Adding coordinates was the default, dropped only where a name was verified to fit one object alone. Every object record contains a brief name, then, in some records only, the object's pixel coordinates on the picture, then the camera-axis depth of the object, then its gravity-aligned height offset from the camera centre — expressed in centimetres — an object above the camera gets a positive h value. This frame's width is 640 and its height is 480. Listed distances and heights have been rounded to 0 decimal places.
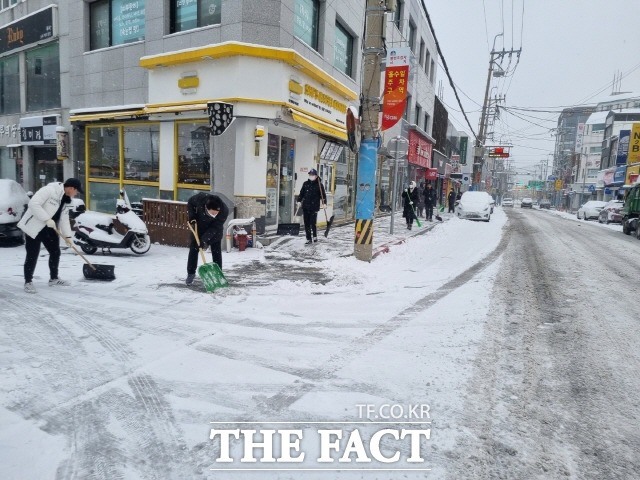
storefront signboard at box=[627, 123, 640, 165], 3338 +503
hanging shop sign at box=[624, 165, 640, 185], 3033 +236
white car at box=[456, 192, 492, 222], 1967 -48
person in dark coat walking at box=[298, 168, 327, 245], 1001 -20
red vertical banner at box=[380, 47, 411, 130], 999 +331
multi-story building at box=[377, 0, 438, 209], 2022 +666
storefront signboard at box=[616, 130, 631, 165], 3866 +550
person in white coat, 570 -63
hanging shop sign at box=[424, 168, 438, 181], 2906 +163
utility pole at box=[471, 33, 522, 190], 3426 +687
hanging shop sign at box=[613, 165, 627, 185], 3684 +274
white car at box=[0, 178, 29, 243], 884 -68
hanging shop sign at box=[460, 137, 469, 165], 5597 +678
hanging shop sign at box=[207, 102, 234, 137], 787 +142
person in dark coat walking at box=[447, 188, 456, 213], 2580 -17
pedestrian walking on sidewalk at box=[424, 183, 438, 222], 1842 -18
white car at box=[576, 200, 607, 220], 2966 -52
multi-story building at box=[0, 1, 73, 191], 1415 +333
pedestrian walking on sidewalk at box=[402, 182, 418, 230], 1502 -30
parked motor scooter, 849 -106
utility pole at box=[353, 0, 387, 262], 762 +132
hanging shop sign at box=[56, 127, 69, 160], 1362 +132
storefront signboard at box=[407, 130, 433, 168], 2414 +306
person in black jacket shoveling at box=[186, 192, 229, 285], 637 -56
